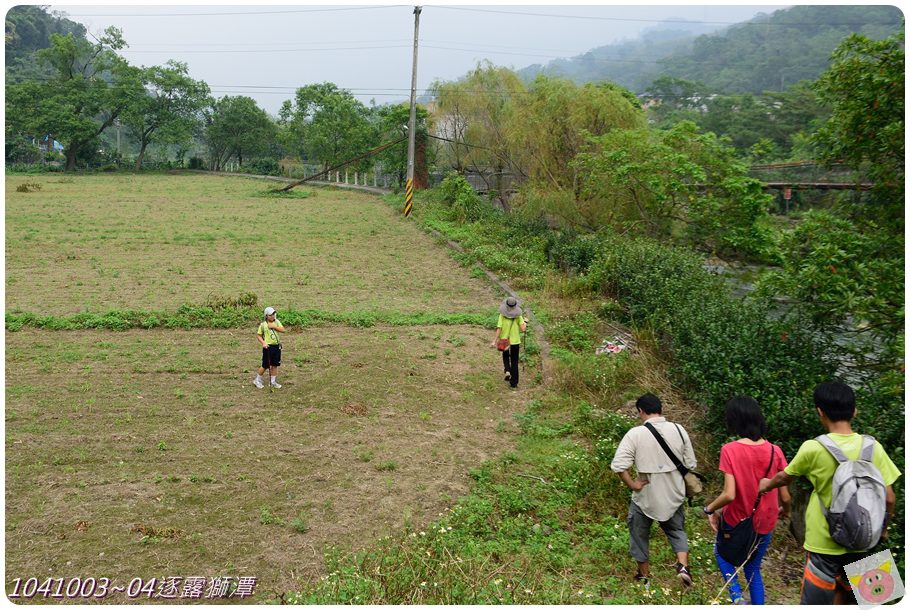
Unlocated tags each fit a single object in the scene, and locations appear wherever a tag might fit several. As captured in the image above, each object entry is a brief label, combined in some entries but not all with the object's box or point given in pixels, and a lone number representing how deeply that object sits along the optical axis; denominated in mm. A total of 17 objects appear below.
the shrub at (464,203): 27500
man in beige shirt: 4949
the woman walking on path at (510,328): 10078
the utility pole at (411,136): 30141
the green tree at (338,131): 50938
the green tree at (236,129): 65062
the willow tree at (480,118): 32938
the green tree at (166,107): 59156
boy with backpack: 3807
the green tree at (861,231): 7301
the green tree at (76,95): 54312
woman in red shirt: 4500
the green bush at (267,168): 61100
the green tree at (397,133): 39406
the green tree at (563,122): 23797
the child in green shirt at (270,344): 9734
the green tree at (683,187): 18391
